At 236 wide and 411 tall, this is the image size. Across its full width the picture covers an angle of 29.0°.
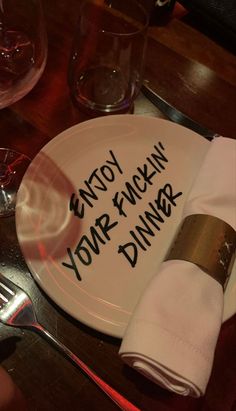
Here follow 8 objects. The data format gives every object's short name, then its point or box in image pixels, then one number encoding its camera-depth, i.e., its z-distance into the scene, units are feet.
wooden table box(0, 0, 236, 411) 1.35
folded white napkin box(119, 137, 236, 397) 1.24
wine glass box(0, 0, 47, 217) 1.45
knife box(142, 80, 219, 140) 1.92
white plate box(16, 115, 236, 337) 1.42
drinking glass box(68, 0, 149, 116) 1.85
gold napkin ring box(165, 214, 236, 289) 1.40
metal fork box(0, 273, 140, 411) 1.34
